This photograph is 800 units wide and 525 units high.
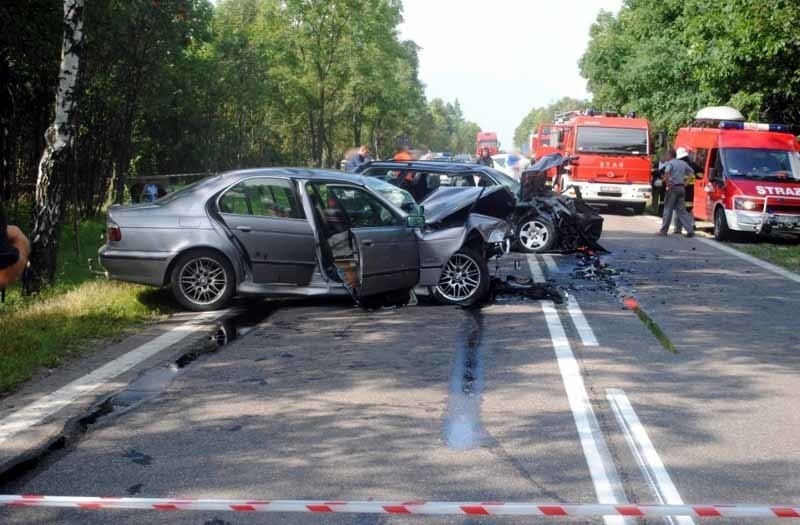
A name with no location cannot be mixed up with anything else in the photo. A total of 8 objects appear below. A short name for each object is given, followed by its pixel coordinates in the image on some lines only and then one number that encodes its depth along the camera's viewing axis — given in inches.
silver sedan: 389.7
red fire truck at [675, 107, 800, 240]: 729.0
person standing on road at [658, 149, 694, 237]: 778.2
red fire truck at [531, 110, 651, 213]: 1029.2
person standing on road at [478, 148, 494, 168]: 1357.4
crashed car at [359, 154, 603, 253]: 618.3
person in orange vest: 760.6
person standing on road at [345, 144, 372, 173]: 892.0
